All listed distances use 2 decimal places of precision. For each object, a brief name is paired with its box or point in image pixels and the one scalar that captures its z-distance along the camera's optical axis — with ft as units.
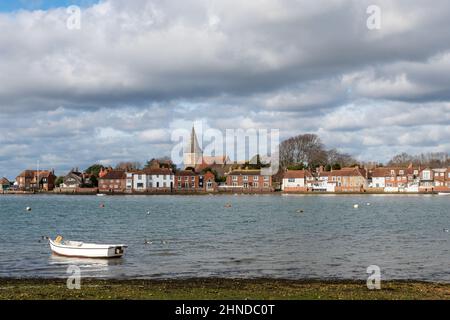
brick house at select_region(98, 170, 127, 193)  612.70
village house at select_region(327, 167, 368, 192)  574.56
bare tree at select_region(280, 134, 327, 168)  611.06
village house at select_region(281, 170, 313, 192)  576.20
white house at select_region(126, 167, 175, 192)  597.11
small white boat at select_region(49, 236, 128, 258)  112.47
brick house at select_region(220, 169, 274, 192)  595.06
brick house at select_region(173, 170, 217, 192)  601.21
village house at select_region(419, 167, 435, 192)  576.20
